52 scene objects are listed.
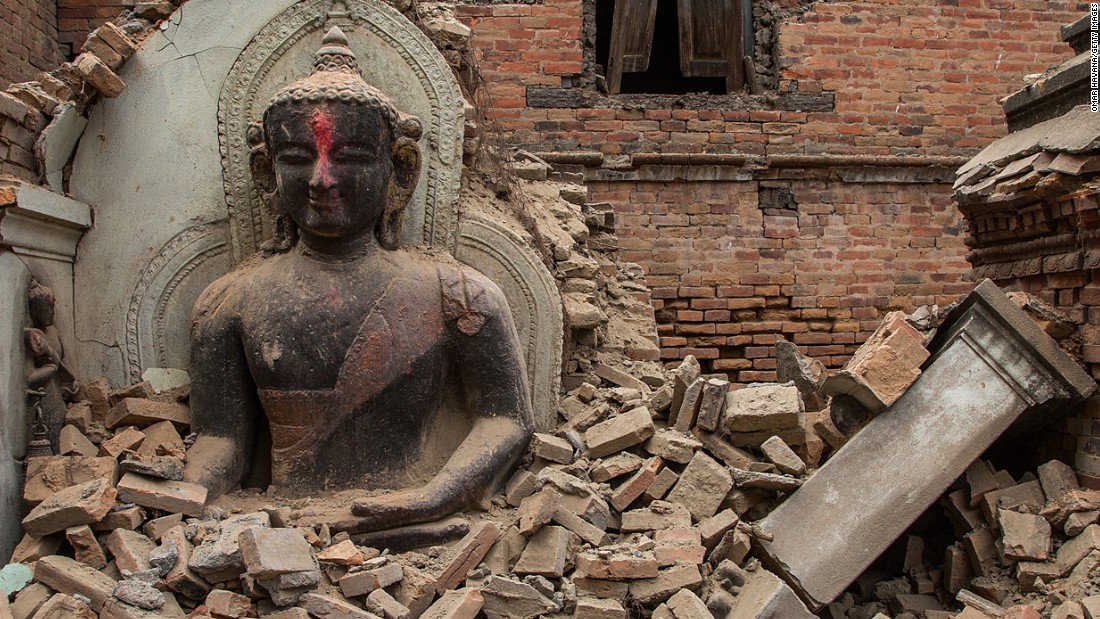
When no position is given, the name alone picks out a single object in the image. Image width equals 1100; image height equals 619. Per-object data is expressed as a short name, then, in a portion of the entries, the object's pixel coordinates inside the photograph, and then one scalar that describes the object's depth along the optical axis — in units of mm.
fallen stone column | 3428
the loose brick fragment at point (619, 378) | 3869
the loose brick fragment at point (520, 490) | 3254
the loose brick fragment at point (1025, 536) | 3445
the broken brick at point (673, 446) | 3355
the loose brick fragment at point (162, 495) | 2816
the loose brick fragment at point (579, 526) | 3000
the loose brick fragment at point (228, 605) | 2482
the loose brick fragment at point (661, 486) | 3270
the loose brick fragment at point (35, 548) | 2680
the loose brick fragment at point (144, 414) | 3244
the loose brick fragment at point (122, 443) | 3068
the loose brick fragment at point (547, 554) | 2832
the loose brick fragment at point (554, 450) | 3332
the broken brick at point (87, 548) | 2646
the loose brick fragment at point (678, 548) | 2967
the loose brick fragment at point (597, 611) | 2725
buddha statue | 3076
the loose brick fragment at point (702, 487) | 3277
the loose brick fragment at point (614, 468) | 3283
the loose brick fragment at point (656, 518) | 3148
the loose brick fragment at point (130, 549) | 2586
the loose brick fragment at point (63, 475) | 2938
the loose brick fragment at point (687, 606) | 2783
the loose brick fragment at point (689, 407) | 3551
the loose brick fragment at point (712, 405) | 3512
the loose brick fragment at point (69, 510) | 2682
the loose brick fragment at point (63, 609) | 2387
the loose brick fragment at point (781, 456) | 3473
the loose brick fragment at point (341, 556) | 2666
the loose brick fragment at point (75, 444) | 3102
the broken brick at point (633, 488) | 3217
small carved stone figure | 3143
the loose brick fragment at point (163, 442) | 3145
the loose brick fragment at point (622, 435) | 3387
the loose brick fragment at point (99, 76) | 3342
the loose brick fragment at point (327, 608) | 2498
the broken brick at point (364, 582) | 2625
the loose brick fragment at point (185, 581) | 2535
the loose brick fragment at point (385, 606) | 2582
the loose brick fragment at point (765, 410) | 3469
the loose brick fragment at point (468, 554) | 2840
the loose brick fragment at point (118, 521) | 2730
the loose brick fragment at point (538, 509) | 2922
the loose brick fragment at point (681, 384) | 3609
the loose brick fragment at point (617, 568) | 2850
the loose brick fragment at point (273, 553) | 2463
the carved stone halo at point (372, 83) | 3578
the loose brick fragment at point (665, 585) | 2867
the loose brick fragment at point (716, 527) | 3160
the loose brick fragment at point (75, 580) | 2494
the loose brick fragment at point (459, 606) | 2621
